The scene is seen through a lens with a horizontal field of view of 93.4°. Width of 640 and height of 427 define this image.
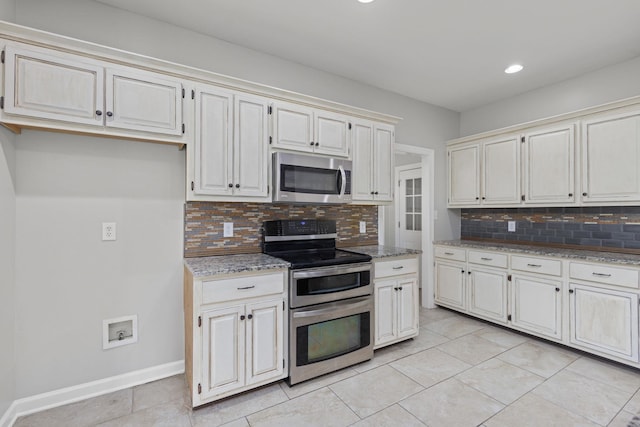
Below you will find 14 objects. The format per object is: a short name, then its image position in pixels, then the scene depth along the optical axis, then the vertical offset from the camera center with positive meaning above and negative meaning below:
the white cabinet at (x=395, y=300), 2.73 -0.80
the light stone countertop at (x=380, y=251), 2.76 -0.35
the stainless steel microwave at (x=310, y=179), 2.43 +0.31
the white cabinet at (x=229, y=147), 2.18 +0.52
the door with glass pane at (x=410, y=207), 4.72 +0.13
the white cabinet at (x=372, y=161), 2.92 +0.54
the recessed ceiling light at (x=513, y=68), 3.04 +1.50
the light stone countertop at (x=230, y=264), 1.98 -0.35
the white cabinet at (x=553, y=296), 2.48 -0.81
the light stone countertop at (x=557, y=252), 2.55 -0.37
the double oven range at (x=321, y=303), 2.24 -0.69
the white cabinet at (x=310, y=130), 2.52 +0.75
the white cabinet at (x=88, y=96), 1.68 +0.74
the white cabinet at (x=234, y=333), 1.94 -0.80
